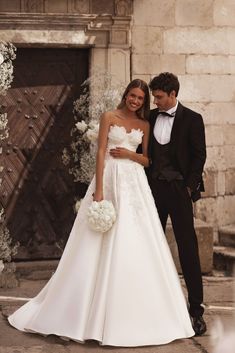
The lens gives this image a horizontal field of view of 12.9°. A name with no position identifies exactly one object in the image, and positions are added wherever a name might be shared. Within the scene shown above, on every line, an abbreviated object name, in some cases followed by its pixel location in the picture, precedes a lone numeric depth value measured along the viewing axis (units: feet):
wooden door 37.81
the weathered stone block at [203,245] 36.22
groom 24.98
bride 23.42
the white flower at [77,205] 35.70
